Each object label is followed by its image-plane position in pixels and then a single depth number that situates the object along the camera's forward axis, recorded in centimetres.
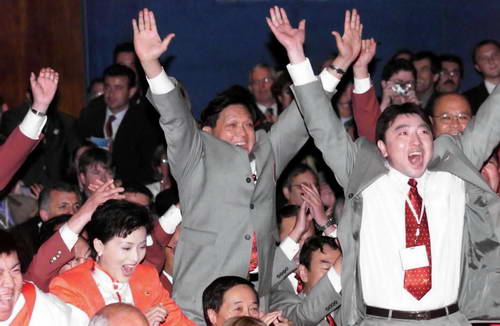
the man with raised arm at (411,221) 1007
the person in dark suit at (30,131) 1209
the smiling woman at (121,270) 1029
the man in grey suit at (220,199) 1104
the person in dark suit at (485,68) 1755
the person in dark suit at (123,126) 1711
